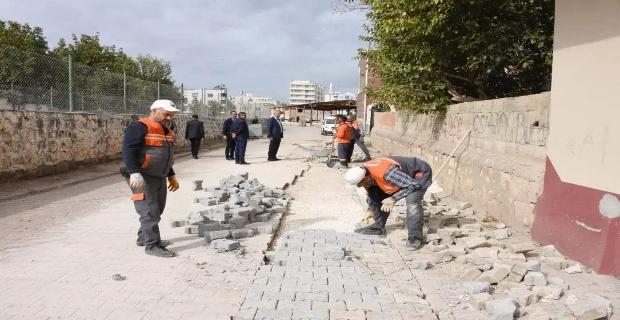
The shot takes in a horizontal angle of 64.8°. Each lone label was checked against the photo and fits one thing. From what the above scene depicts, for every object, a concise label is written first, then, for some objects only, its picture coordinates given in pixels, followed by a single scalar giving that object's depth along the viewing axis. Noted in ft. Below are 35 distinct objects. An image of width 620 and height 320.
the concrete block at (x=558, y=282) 13.84
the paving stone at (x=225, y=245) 17.95
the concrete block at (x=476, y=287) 13.75
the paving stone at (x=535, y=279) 14.07
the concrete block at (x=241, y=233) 19.57
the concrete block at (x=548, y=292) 13.26
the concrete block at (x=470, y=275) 14.89
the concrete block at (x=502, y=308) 11.80
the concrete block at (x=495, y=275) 14.40
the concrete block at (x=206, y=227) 20.06
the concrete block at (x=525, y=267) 14.60
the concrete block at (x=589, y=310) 11.60
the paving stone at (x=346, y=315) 11.91
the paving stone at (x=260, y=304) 12.61
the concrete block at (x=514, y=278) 14.40
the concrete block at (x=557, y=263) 15.84
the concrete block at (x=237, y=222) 21.12
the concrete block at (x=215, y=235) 19.09
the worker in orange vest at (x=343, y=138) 45.65
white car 129.70
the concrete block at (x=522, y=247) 16.98
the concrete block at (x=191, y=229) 20.71
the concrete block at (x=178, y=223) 21.75
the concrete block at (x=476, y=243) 17.90
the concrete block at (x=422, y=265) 16.29
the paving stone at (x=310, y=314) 11.94
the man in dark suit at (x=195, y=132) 53.93
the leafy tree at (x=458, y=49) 31.83
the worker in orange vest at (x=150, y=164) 16.74
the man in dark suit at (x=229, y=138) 50.62
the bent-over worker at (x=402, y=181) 18.60
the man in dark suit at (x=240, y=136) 48.19
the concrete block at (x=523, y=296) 12.91
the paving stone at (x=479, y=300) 12.83
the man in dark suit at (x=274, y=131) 50.70
